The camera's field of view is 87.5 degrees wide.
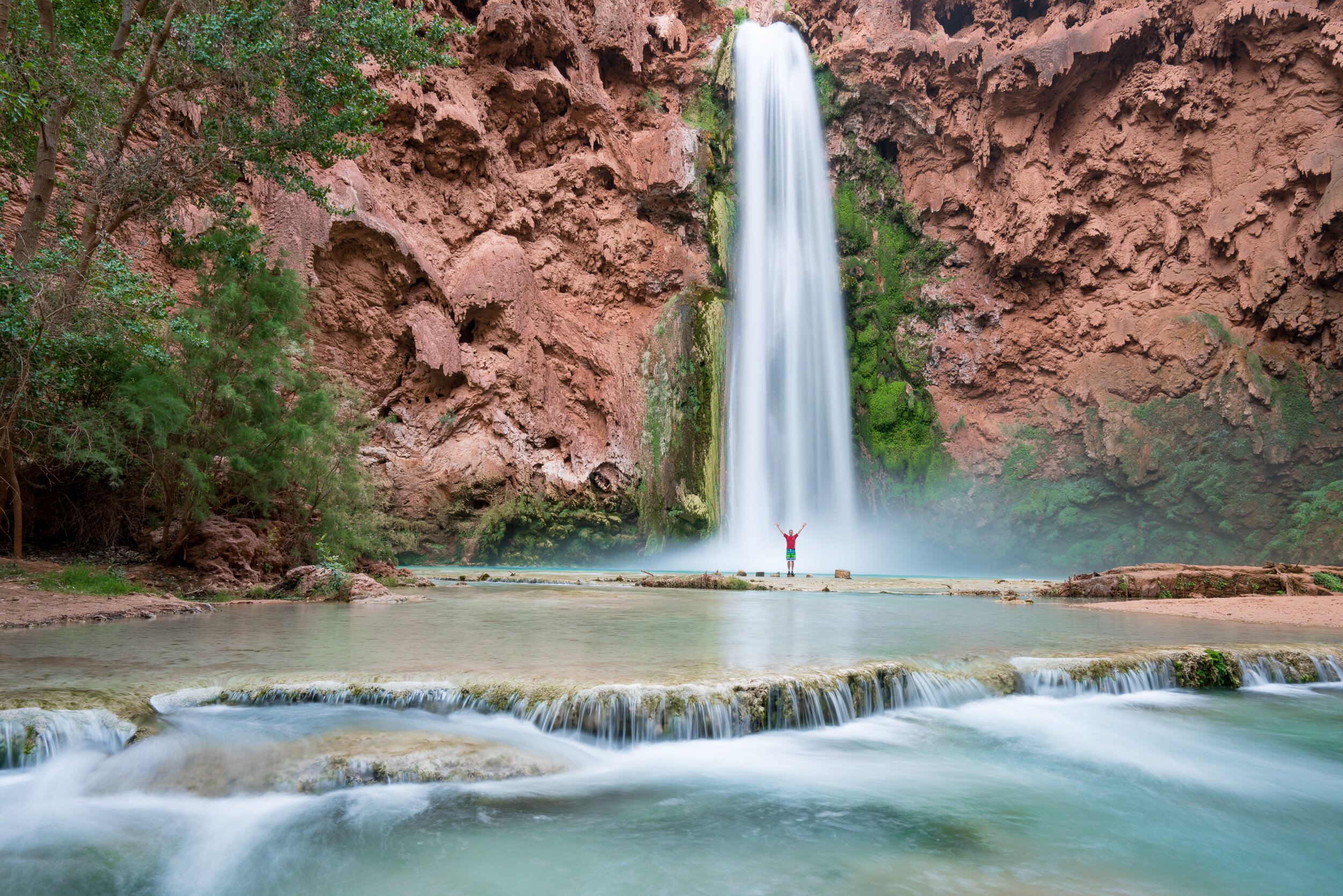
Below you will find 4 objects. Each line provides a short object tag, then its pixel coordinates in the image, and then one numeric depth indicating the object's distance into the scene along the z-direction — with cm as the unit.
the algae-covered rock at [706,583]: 1595
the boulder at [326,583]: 1180
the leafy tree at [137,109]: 874
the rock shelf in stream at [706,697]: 392
